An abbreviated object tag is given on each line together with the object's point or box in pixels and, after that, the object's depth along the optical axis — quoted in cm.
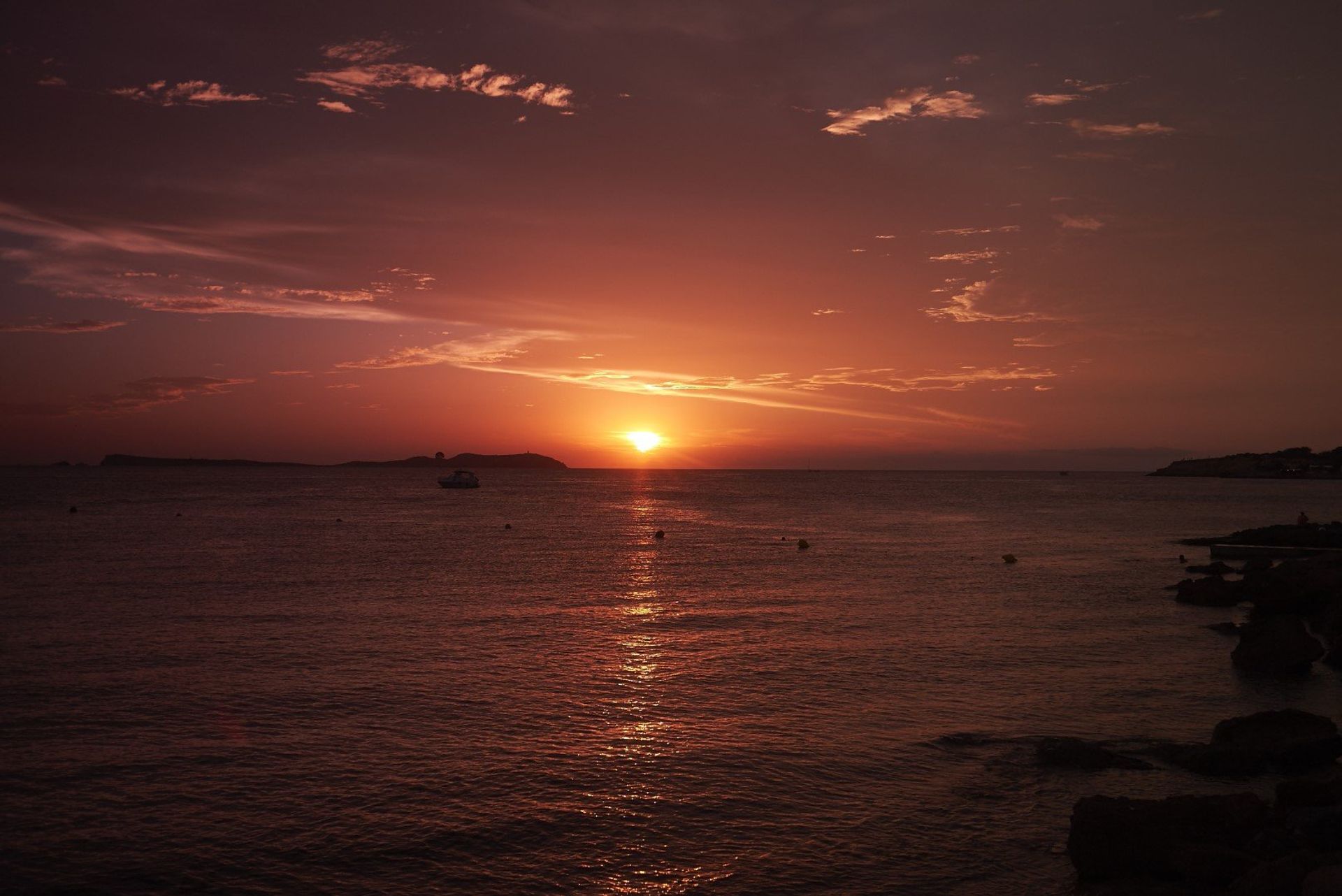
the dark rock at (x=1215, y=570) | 5250
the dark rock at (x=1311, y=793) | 1435
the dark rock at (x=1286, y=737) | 1798
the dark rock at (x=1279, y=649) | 2667
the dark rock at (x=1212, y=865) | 1248
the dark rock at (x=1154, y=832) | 1329
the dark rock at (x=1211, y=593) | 4169
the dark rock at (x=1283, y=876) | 1107
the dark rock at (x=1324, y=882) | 1020
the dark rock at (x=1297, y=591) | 3709
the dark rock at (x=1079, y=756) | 1844
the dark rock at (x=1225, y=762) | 1780
